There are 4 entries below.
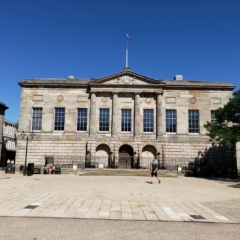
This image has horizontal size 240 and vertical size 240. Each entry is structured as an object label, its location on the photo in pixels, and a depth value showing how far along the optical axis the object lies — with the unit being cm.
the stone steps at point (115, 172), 2984
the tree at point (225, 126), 2563
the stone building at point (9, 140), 5953
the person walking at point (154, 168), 2064
